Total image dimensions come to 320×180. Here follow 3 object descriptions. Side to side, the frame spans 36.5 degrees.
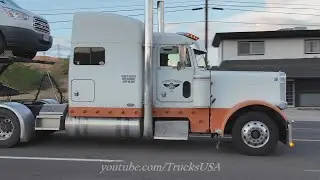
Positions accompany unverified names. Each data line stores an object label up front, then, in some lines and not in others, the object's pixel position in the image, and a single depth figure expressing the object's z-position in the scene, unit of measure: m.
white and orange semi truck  10.78
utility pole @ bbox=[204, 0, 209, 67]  40.57
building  33.66
